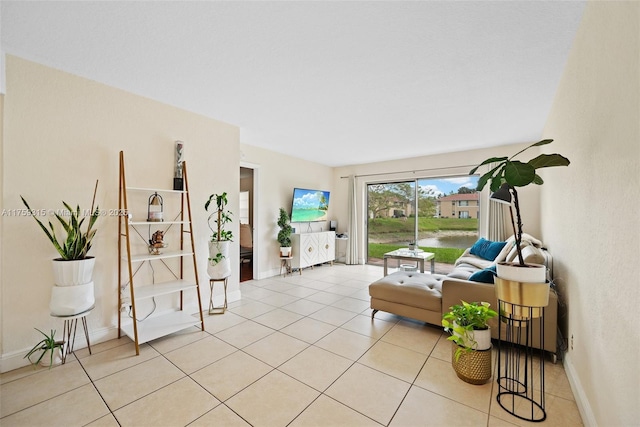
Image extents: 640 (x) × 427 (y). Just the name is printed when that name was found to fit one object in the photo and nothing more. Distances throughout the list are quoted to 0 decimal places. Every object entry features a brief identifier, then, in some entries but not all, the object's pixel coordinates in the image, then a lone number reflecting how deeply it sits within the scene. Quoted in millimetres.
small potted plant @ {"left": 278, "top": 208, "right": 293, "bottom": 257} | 4969
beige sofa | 2072
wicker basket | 1812
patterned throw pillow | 4027
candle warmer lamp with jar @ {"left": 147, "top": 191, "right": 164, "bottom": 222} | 2635
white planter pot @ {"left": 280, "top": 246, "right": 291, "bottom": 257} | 4965
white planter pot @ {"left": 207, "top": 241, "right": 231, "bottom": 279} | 3059
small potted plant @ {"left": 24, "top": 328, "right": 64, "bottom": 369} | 2029
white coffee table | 4176
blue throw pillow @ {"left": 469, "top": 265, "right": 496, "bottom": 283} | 2344
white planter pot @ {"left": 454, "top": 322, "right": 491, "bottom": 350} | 1832
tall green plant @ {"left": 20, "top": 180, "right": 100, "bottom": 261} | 2029
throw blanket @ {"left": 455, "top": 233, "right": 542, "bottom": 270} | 2848
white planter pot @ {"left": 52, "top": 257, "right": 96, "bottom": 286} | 1987
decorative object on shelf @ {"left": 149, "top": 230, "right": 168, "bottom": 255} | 2631
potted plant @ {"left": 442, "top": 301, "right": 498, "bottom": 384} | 1814
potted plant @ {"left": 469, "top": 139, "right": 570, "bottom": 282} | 1434
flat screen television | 5359
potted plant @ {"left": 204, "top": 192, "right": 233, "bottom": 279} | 3062
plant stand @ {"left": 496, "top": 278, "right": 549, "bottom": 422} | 1517
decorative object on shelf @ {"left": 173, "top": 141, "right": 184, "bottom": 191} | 2889
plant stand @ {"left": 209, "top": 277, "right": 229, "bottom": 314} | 3137
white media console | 5230
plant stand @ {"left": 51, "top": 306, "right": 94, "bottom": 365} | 2156
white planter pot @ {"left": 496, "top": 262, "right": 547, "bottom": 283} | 1550
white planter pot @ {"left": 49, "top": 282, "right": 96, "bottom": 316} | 1981
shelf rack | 2342
